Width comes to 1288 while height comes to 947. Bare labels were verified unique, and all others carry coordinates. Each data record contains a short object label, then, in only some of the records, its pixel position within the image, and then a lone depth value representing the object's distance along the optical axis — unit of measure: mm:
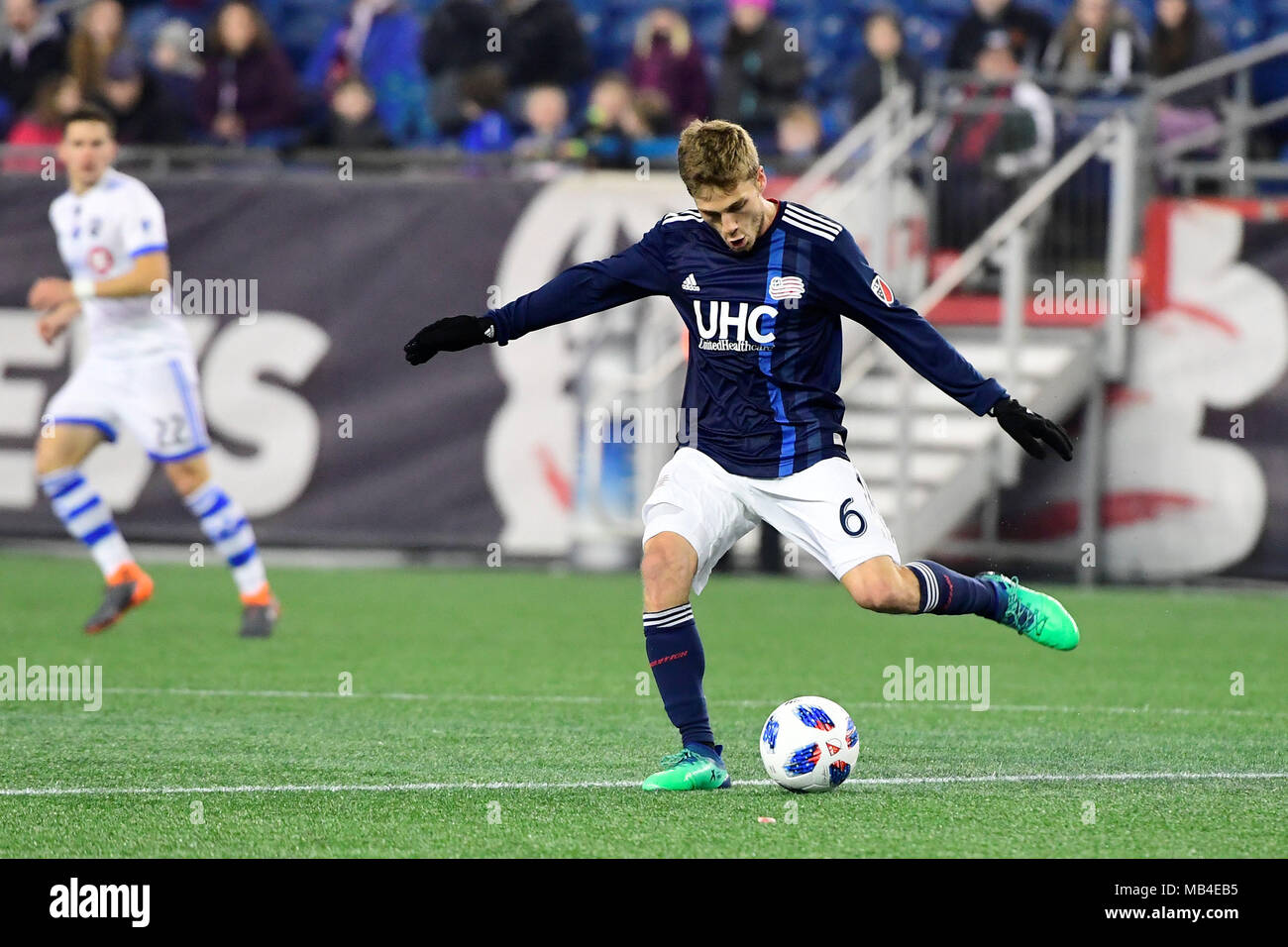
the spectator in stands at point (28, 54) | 17656
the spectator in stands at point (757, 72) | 16141
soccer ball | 6383
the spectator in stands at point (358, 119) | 16266
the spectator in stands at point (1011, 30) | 16078
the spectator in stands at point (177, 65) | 17547
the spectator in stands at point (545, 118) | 15984
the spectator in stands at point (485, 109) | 16141
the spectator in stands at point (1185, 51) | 15516
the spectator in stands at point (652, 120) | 15438
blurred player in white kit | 10750
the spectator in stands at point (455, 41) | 16953
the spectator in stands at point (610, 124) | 15258
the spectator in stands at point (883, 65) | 15688
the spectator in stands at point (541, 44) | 16938
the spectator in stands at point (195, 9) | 19078
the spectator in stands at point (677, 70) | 16484
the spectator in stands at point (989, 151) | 14820
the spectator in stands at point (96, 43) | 17047
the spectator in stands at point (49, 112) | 16641
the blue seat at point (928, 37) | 17609
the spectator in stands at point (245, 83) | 17203
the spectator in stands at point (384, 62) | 17391
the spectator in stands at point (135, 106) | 16688
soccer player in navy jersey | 6594
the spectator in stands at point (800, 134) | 15492
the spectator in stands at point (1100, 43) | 15336
